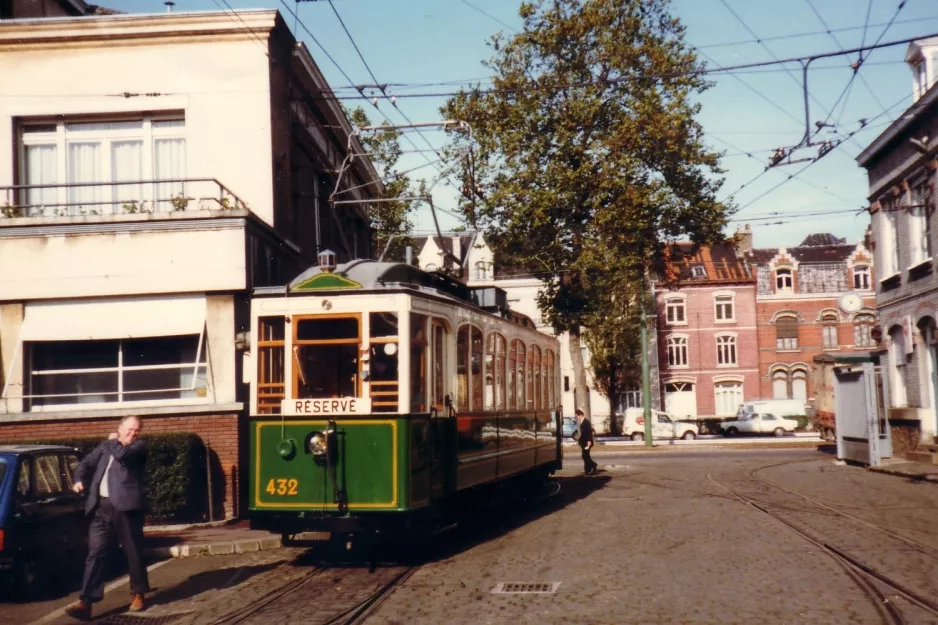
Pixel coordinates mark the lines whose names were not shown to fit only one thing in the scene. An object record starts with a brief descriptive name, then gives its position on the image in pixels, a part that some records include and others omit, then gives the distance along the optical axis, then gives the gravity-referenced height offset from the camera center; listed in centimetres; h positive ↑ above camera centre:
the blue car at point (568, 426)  4989 -172
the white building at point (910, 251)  2439 +335
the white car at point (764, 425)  5234 -200
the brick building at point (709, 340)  5997 +282
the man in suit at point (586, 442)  2383 -119
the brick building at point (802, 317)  5912 +394
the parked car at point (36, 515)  938 -105
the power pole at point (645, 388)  3603 +4
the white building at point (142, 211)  1631 +329
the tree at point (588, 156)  3450 +807
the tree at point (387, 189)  3956 +810
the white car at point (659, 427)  5088 -190
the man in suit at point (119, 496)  919 -84
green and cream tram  1105 -5
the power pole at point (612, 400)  5334 -53
